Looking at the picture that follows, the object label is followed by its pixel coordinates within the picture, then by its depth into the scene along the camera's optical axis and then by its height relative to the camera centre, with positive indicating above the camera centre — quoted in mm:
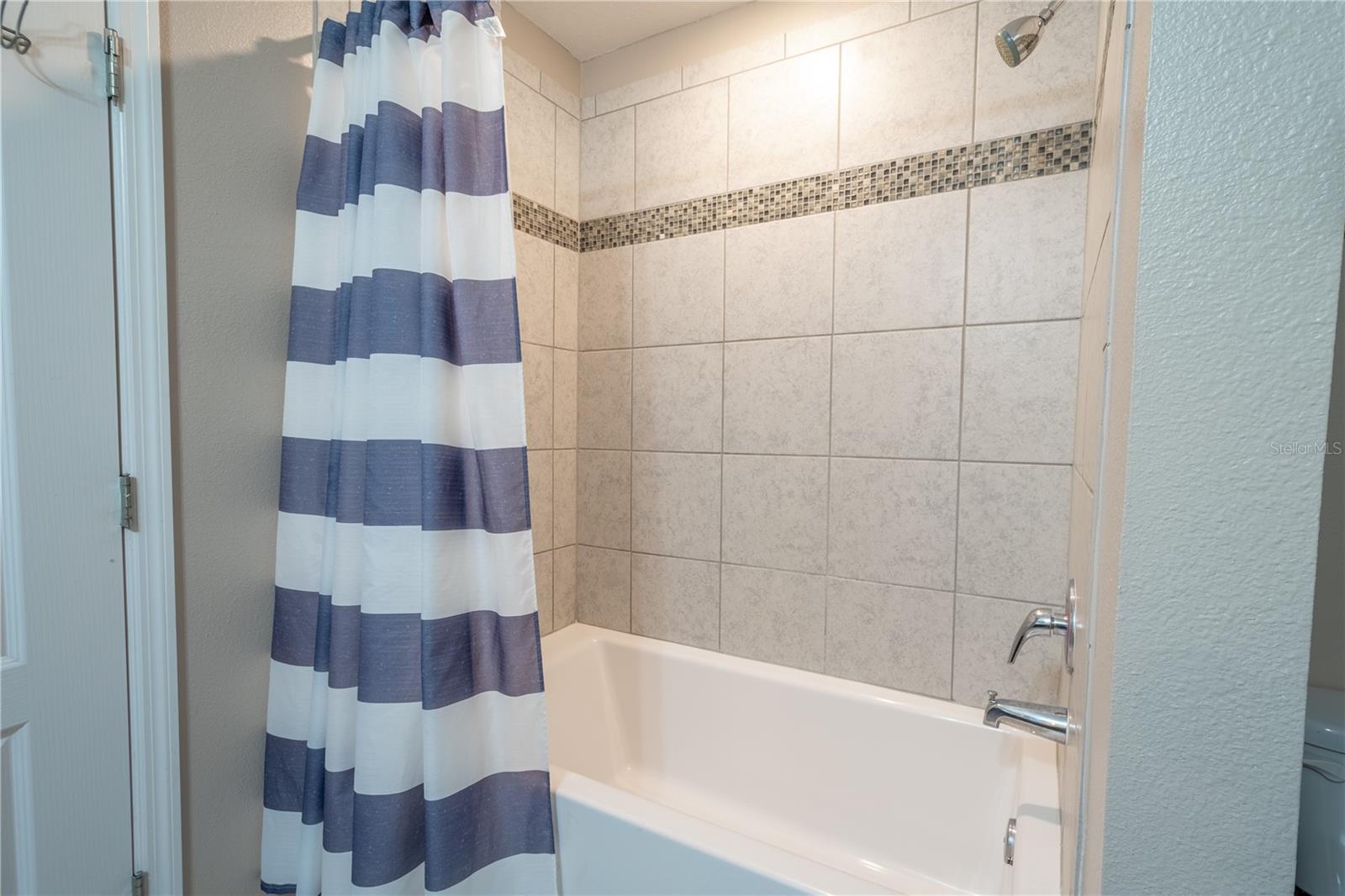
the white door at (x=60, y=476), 911 -114
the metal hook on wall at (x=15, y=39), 885 +567
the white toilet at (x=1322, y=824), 393 -272
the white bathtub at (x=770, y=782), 1078 -888
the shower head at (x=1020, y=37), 1074 +724
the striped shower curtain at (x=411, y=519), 1072 -205
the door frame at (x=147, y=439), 1006 -54
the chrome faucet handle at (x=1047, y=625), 1013 -355
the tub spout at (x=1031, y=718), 994 -511
